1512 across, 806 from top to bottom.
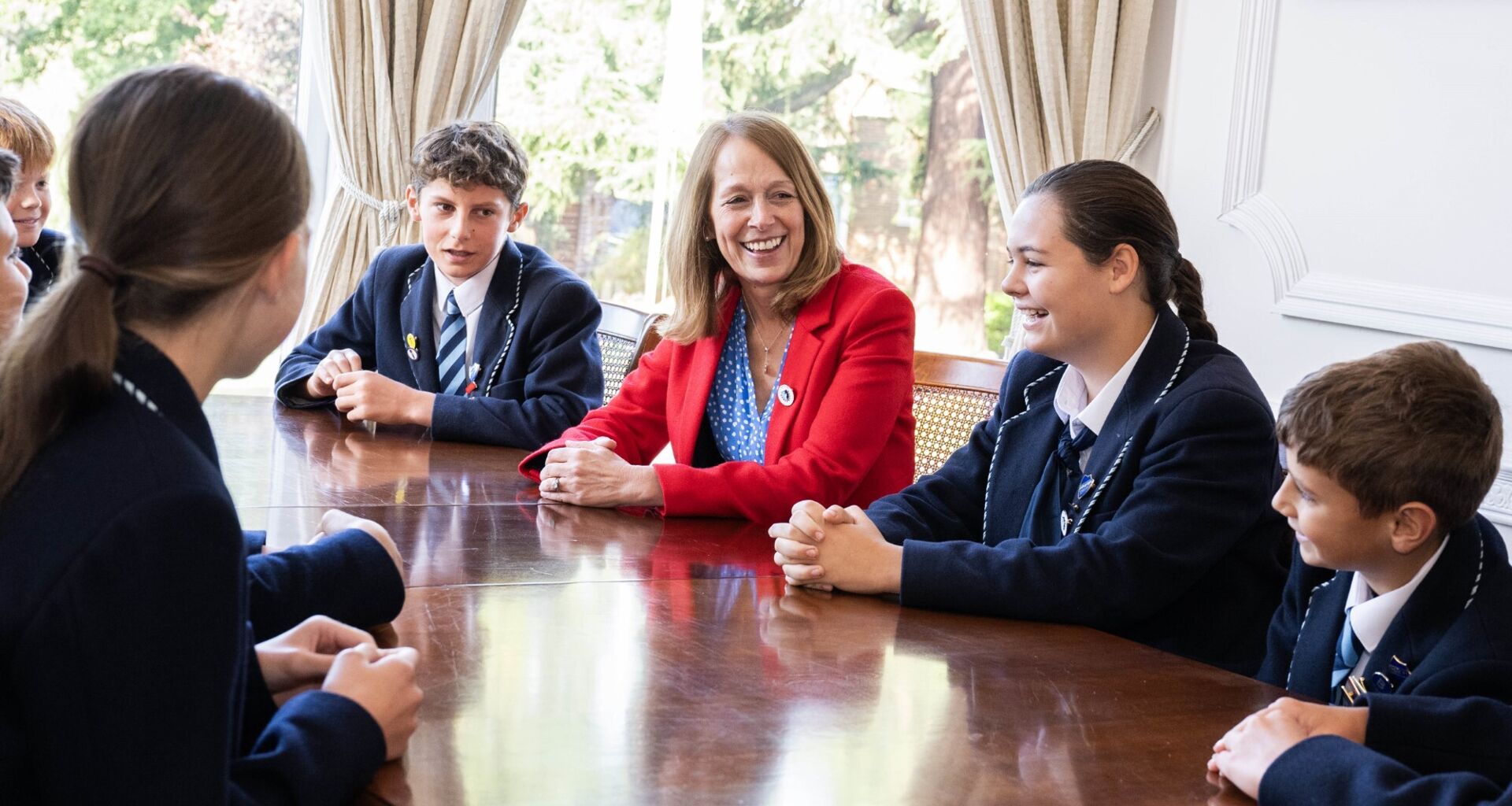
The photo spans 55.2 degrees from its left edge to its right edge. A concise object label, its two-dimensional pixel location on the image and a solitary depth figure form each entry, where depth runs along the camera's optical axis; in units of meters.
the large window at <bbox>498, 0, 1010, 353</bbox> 4.33
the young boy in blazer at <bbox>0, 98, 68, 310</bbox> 2.63
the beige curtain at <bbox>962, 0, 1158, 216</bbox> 3.97
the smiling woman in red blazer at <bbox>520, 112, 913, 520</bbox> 2.28
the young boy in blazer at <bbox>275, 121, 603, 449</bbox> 2.70
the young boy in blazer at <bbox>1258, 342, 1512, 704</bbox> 1.40
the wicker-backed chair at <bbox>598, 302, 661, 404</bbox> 3.06
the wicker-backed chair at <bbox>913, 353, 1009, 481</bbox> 2.62
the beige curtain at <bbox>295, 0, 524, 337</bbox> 3.81
